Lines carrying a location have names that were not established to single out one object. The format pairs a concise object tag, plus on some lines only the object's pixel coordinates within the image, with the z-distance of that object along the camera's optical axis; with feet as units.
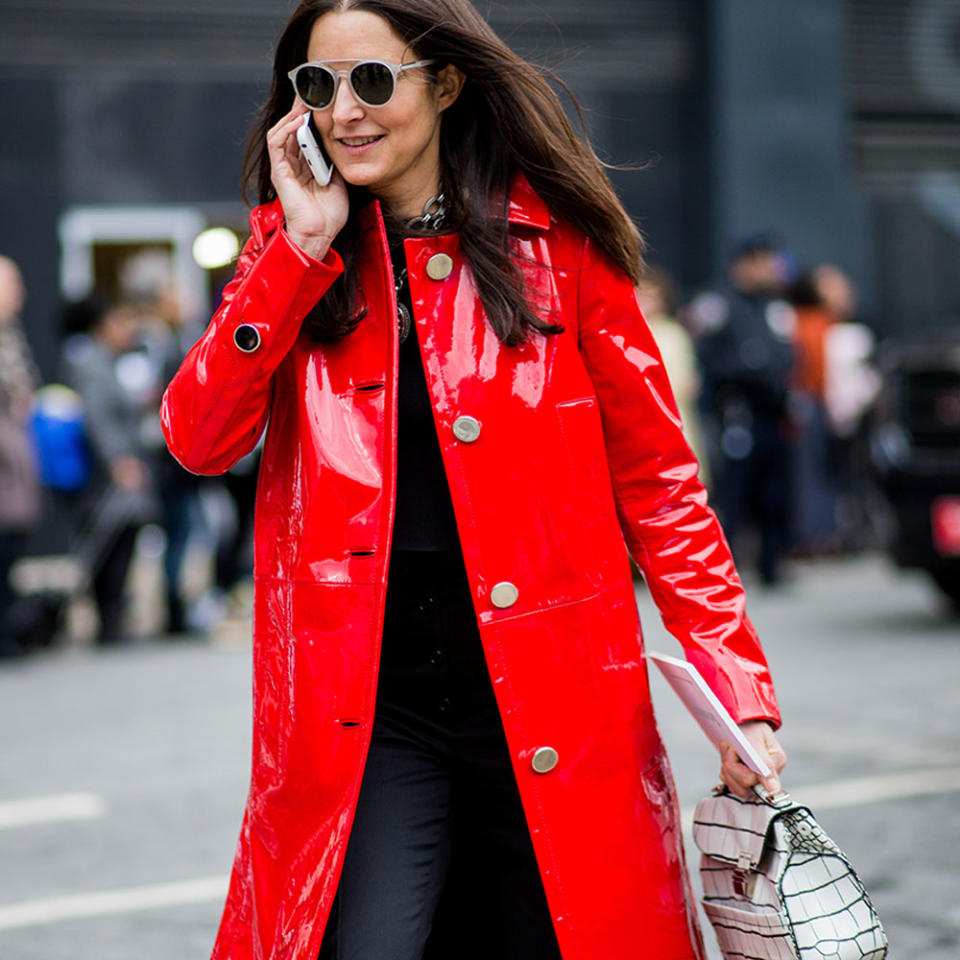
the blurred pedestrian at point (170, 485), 60.49
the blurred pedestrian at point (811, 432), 77.20
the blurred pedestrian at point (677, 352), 65.98
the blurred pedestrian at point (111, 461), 58.90
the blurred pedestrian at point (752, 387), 66.85
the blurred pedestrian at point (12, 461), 55.31
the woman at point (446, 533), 14.96
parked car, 54.29
